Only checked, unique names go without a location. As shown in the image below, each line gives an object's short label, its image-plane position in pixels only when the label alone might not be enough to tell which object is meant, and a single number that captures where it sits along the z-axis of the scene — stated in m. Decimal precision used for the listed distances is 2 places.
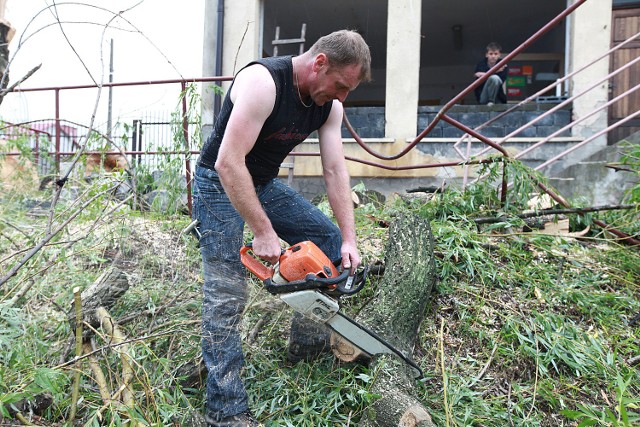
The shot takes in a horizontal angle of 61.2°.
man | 2.32
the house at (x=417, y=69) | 7.53
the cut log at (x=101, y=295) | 3.04
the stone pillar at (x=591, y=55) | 7.48
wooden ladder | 6.70
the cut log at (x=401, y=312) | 2.31
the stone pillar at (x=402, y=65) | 8.20
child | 8.11
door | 7.58
